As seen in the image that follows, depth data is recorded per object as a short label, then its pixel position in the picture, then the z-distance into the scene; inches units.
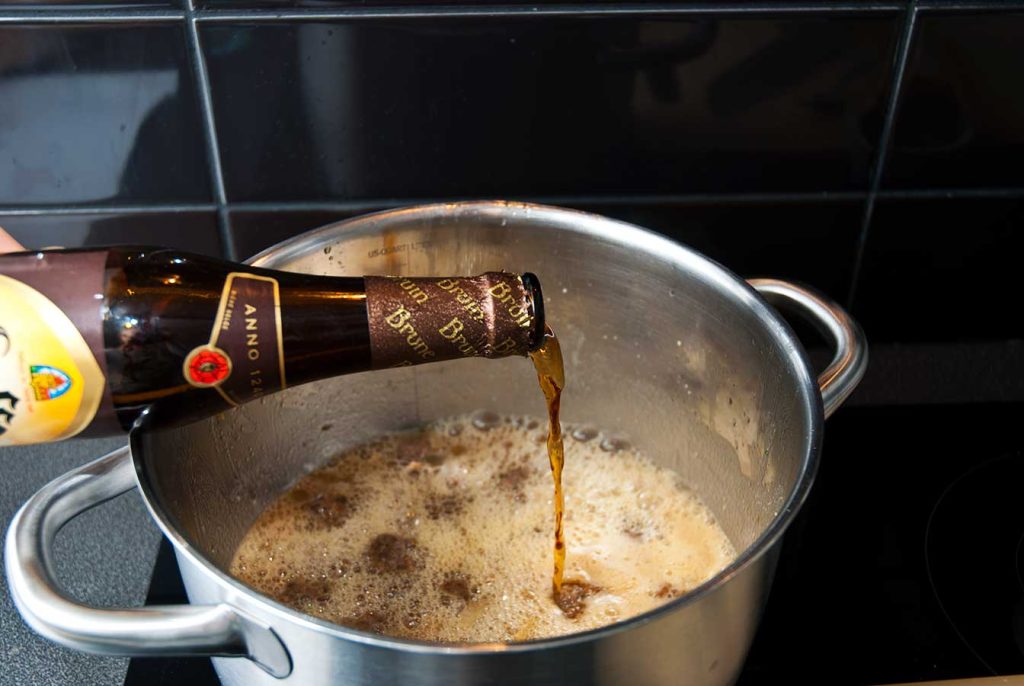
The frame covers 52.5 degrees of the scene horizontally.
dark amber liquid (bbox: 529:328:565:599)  25.0
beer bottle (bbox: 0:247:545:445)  21.4
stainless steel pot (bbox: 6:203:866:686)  18.3
